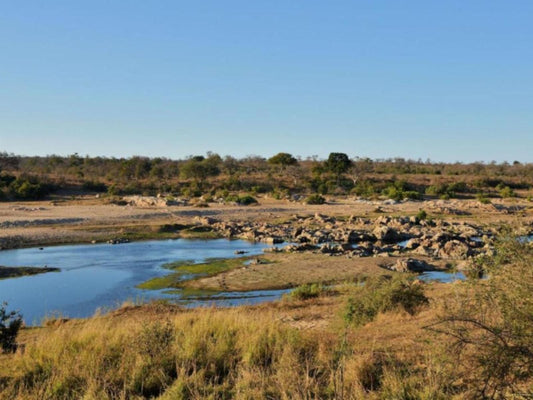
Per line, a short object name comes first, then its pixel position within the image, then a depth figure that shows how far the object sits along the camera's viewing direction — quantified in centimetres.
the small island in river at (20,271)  2206
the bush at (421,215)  4075
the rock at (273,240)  3262
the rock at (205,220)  4049
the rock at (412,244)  2860
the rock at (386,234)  3212
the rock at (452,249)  2478
